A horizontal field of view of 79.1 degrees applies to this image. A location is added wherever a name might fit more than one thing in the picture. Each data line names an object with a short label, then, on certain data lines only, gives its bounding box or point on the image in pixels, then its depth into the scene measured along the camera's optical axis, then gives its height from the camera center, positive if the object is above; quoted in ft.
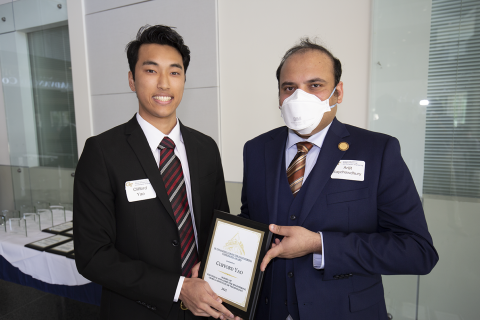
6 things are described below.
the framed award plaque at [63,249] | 8.28 -3.39
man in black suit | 4.26 -1.17
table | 8.15 -4.04
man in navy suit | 3.88 -1.21
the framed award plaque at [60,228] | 10.00 -3.37
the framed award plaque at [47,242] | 8.62 -3.38
